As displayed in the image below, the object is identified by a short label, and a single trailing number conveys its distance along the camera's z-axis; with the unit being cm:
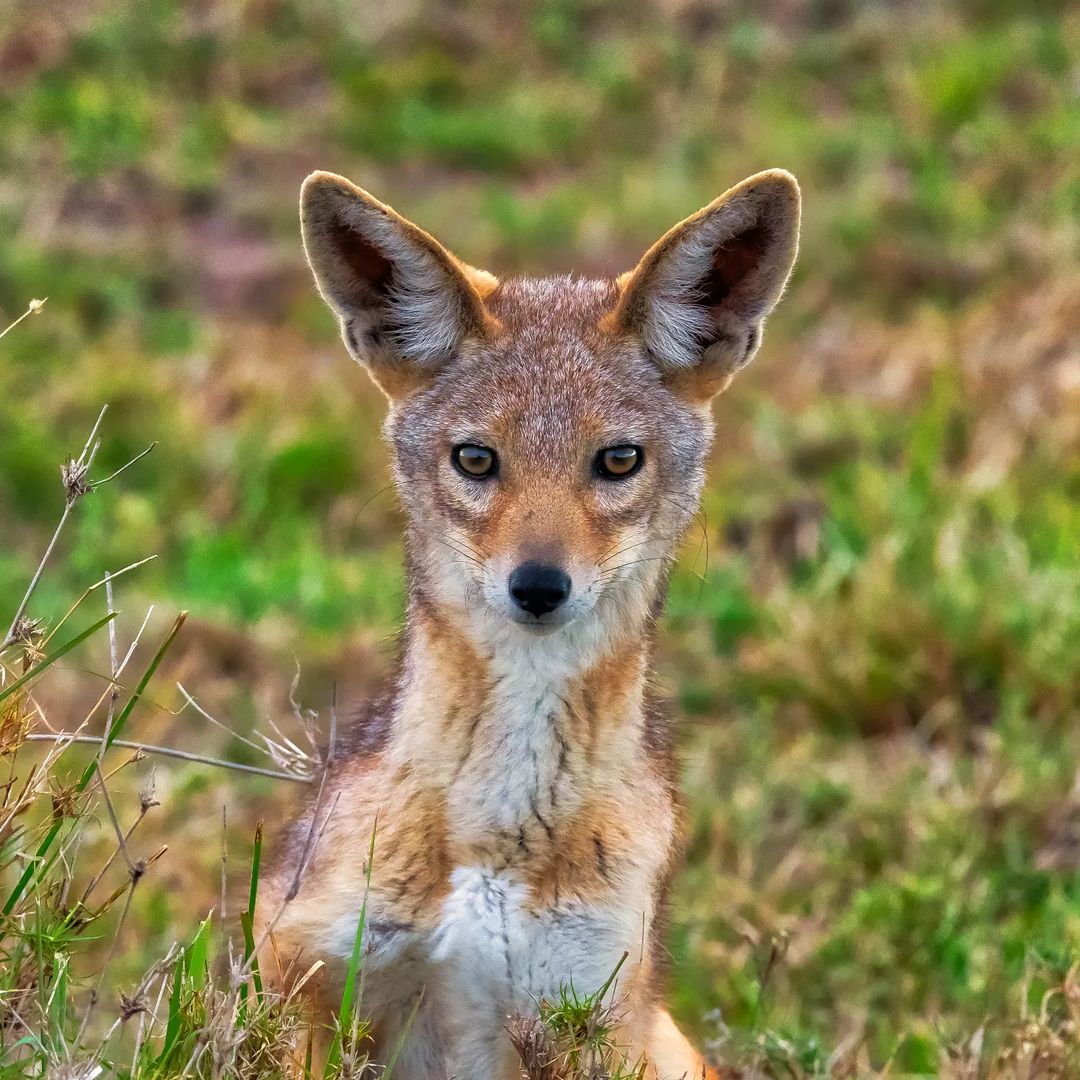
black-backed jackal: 723
